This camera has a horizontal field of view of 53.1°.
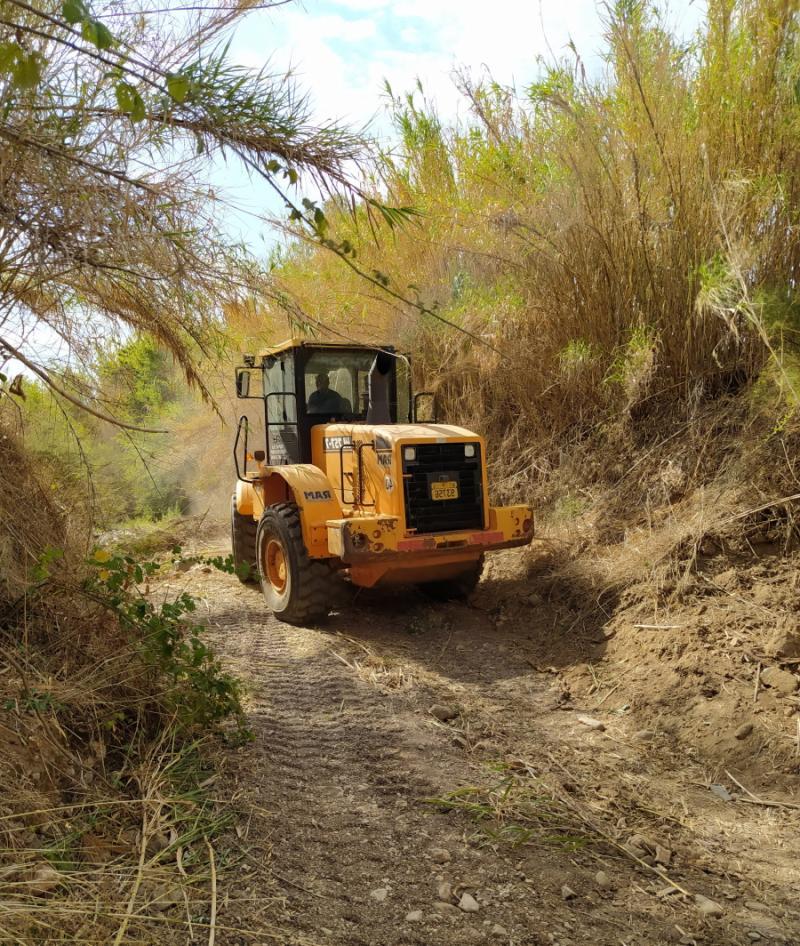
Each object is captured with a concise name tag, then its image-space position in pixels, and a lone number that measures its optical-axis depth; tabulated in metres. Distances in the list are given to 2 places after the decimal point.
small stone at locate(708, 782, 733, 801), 3.60
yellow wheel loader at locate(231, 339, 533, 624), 5.79
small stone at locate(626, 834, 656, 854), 2.97
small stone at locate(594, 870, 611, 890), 2.71
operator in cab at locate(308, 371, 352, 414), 6.64
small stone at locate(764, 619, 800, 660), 4.29
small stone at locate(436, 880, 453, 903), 2.57
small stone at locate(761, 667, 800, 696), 4.11
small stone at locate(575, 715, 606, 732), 4.35
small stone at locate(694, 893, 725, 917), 2.59
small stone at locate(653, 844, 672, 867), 2.90
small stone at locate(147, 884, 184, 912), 2.35
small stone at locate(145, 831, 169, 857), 2.62
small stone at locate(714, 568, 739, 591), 4.90
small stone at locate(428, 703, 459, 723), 4.20
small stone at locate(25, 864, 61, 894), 2.25
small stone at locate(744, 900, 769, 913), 2.64
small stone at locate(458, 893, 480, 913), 2.51
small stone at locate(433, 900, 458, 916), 2.50
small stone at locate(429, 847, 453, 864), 2.79
